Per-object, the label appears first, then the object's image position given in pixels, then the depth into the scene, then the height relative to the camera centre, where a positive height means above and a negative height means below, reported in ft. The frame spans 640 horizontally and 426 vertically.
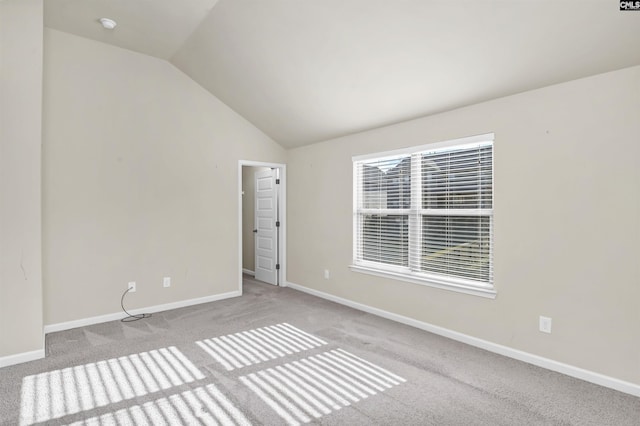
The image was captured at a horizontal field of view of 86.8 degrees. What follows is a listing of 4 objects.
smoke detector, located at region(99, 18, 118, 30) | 11.40 +6.42
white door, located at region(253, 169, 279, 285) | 19.08 -0.90
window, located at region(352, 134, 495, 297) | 10.80 -0.11
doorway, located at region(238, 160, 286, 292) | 18.76 -0.51
